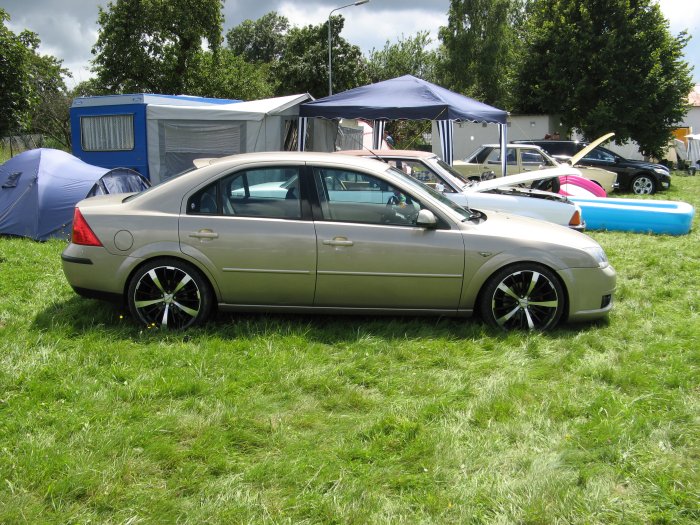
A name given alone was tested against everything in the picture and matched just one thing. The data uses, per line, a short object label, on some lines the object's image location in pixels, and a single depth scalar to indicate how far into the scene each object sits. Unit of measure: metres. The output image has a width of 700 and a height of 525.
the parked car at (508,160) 15.10
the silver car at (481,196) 7.98
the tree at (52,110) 30.72
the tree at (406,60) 49.28
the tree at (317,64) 37.41
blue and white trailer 12.86
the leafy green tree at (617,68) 21.72
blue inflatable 10.08
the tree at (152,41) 24.89
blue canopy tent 11.88
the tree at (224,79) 27.64
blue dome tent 9.20
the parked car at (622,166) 17.34
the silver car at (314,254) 4.82
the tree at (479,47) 39.53
